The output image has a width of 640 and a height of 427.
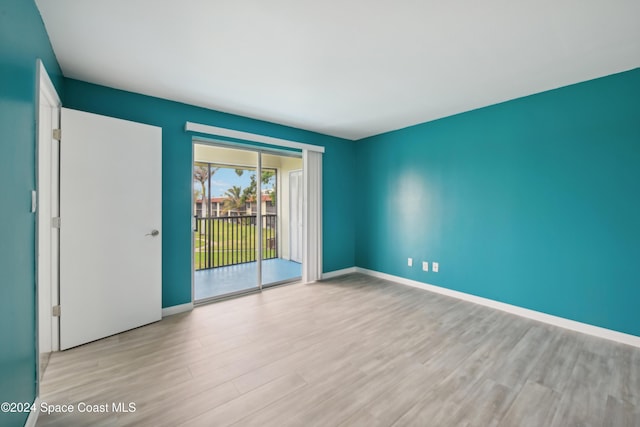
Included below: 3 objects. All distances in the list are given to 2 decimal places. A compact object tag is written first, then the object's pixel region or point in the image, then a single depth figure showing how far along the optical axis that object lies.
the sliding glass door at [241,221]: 4.45
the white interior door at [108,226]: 2.38
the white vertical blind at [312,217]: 4.40
